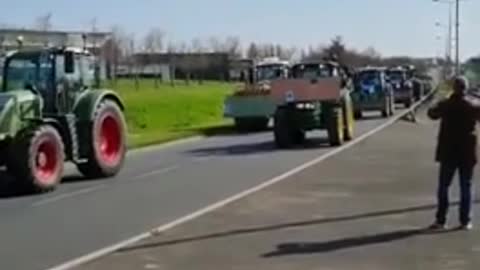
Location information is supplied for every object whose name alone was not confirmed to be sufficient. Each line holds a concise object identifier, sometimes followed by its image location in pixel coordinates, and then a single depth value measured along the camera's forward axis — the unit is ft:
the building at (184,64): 430.20
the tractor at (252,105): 134.00
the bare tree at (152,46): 428.97
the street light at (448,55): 375.62
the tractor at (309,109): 105.91
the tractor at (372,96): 171.73
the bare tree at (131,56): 408.20
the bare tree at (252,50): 417.40
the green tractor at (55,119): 67.87
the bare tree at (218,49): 460.14
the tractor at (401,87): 213.87
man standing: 46.88
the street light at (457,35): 282.75
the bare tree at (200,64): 442.09
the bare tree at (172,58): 427.99
